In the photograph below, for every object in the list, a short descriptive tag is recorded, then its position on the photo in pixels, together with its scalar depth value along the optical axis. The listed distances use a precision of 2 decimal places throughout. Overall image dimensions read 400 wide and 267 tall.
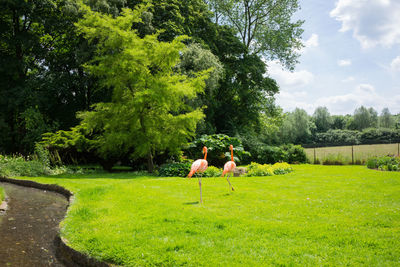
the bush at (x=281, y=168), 13.85
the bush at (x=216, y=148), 16.36
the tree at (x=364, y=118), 83.20
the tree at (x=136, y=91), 12.75
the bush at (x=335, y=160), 19.73
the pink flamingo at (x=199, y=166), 6.57
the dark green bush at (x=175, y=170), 13.06
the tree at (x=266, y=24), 26.16
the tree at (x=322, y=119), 92.62
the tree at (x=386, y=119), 82.63
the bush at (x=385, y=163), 13.77
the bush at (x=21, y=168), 13.34
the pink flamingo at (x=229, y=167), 7.62
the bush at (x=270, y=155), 20.14
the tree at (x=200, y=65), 17.33
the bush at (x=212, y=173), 13.12
